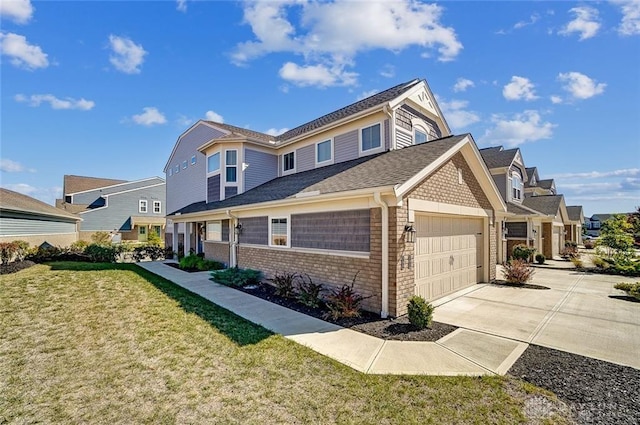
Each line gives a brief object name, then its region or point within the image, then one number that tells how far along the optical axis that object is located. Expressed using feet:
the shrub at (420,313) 19.99
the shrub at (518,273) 34.78
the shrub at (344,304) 22.39
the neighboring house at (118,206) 109.19
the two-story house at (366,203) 23.06
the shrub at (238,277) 35.06
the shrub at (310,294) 25.63
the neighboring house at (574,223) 88.94
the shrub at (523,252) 54.44
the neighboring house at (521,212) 59.06
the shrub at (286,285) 28.96
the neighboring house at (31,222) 48.41
